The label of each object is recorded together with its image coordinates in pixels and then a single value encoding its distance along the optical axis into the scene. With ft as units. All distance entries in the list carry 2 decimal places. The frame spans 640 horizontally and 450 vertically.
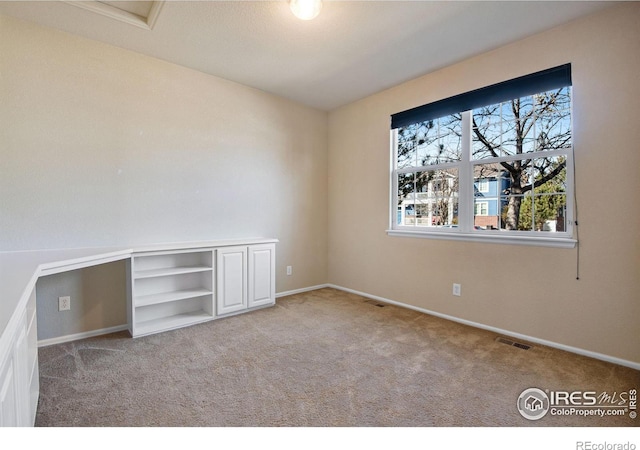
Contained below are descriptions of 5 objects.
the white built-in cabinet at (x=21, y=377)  3.11
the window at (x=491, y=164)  8.34
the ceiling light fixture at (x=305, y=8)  6.85
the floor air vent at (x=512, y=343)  8.21
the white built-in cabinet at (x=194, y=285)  9.26
